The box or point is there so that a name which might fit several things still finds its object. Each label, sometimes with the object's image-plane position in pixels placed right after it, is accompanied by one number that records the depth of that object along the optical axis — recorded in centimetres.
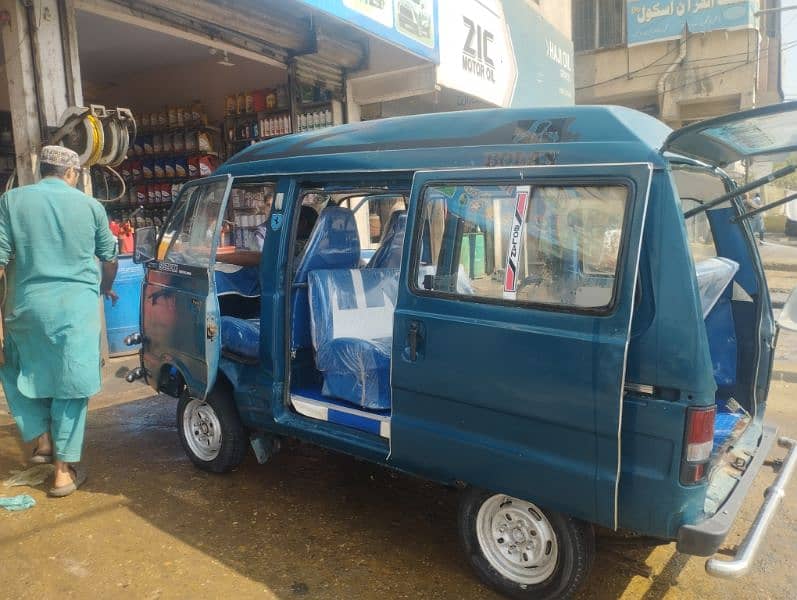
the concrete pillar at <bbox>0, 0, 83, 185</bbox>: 536
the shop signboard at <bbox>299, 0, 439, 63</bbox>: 644
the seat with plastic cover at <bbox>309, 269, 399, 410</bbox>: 347
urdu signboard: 1720
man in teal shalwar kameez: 358
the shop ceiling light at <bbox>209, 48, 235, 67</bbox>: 787
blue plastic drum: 662
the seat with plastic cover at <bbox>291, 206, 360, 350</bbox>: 389
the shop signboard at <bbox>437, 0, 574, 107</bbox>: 883
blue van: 231
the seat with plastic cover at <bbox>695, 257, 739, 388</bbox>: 323
